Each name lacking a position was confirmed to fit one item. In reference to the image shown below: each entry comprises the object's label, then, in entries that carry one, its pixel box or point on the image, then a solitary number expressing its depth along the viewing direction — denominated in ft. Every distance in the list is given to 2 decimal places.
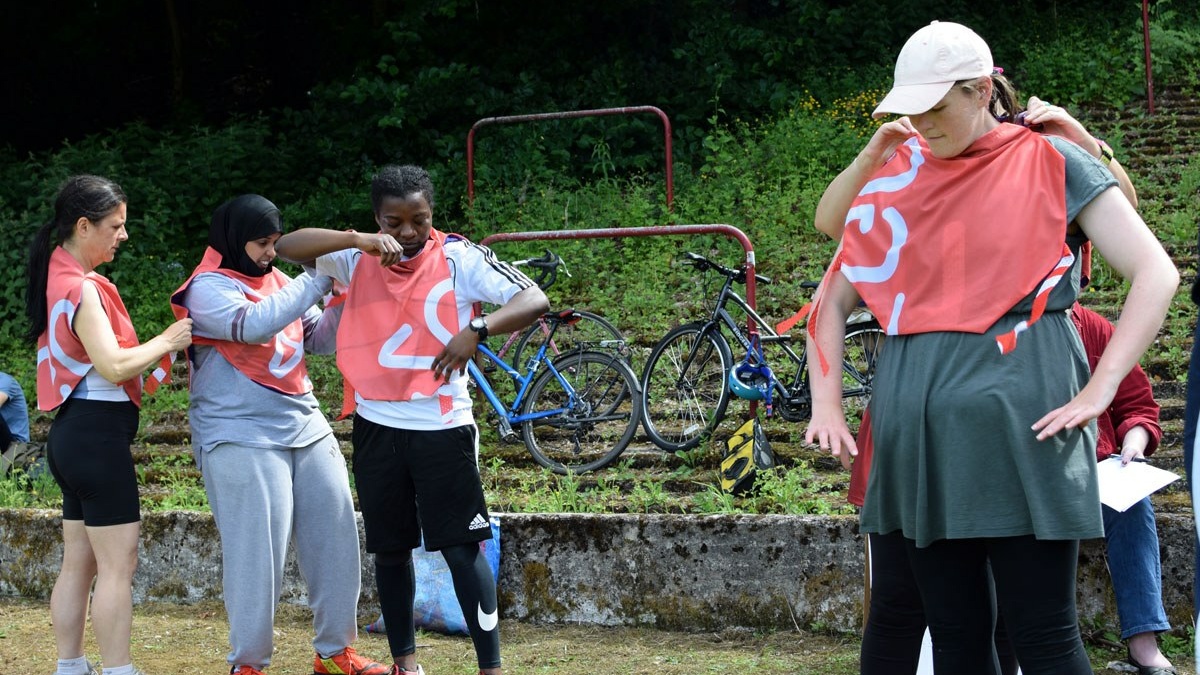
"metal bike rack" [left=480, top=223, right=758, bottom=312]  45.16
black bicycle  45.88
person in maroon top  19.22
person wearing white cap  17.25
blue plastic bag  34.73
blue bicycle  47.09
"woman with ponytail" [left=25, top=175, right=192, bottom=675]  28.50
